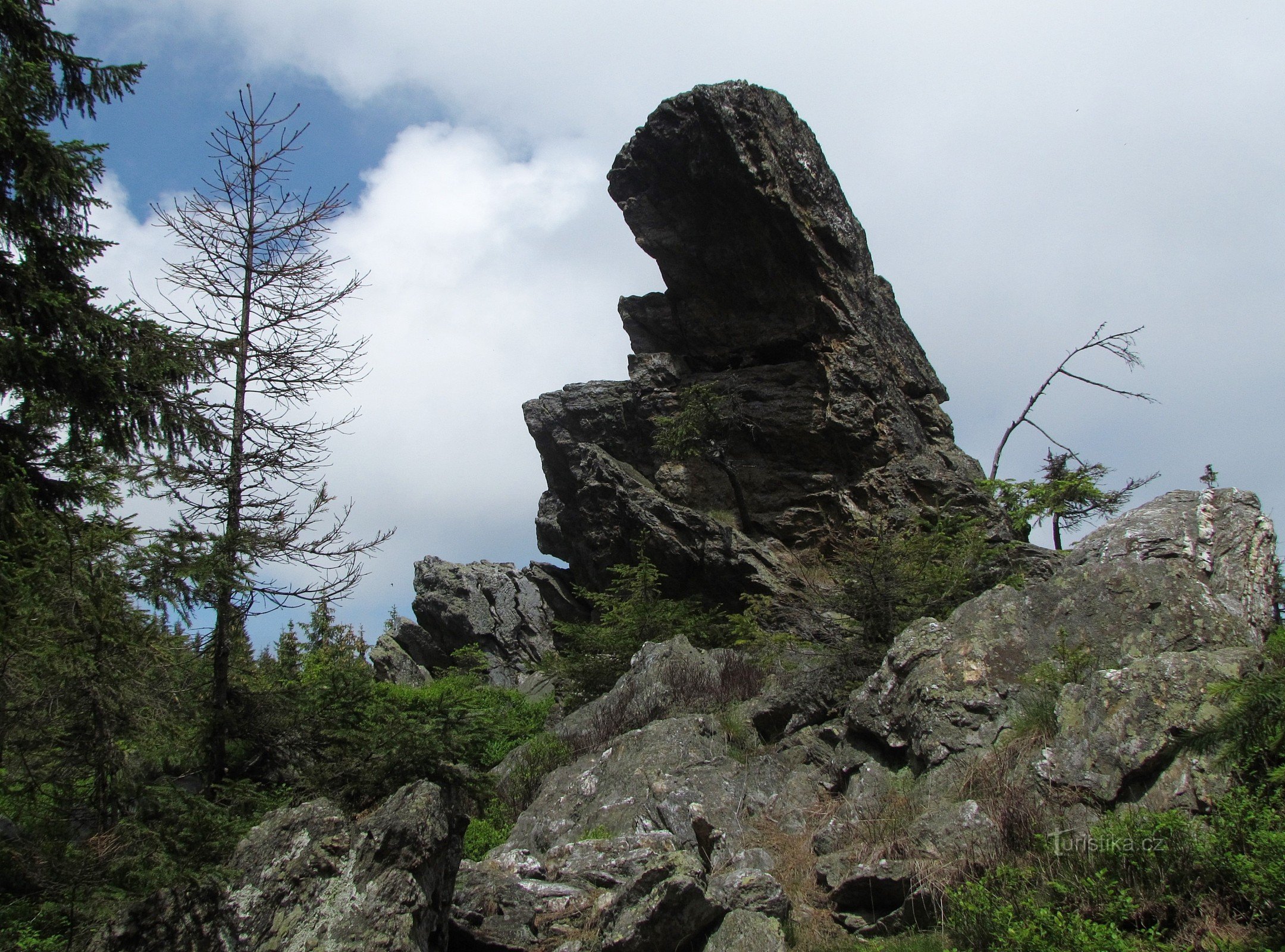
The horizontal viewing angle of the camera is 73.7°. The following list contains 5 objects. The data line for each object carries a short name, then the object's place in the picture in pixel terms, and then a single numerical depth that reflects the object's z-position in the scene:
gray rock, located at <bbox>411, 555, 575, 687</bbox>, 27.61
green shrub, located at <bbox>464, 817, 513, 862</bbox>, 9.21
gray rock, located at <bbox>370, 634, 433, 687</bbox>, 27.45
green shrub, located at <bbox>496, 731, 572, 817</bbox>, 10.83
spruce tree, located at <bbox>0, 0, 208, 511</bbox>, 8.60
